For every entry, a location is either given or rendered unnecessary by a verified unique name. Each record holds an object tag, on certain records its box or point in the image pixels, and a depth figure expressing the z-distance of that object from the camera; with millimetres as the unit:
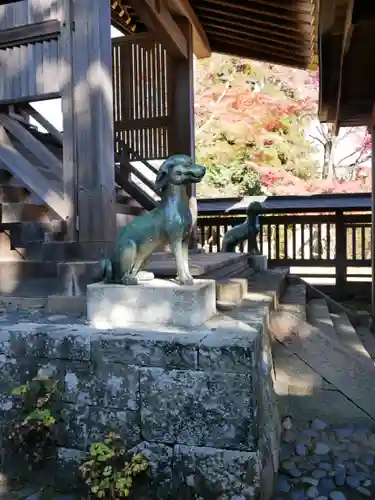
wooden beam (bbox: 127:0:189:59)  4949
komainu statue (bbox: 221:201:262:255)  6629
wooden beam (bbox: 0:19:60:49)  3580
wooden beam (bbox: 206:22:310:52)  6234
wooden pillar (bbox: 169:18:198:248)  6207
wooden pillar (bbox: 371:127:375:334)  6273
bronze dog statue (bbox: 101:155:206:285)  2656
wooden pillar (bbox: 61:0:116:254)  3447
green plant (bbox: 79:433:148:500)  2170
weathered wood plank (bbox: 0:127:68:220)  3553
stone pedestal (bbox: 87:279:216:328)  2568
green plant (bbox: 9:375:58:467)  2412
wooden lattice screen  6422
